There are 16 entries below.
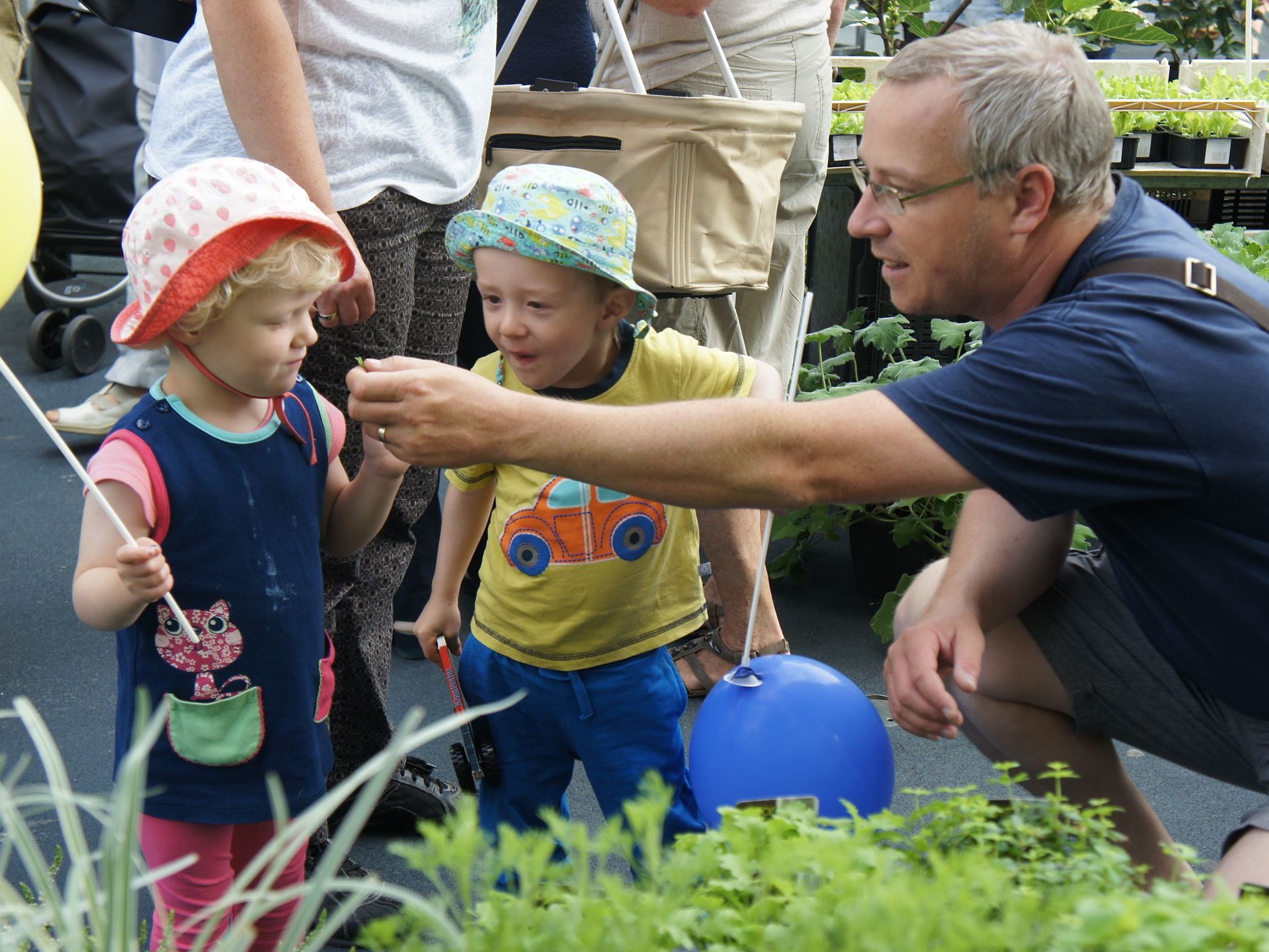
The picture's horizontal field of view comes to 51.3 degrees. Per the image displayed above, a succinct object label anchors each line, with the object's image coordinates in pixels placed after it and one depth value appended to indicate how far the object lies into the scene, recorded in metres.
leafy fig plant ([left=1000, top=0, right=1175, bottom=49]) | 5.54
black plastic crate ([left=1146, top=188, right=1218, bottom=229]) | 4.46
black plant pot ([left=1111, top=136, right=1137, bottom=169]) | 4.23
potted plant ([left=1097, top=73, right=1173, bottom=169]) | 4.32
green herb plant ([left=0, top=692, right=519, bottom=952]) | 0.99
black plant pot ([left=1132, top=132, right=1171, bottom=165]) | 4.32
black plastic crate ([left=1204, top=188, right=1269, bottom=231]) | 4.50
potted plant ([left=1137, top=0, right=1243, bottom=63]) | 7.71
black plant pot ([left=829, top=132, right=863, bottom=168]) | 4.27
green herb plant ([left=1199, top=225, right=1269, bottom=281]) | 3.50
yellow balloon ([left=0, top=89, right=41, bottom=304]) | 1.51
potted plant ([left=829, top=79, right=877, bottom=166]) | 4.27
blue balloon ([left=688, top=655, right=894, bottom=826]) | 1.85
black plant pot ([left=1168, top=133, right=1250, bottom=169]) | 4.23
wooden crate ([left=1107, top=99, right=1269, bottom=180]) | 4.24
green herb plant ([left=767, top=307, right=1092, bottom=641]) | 3.51
